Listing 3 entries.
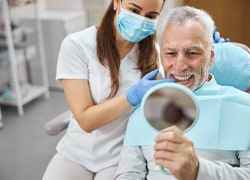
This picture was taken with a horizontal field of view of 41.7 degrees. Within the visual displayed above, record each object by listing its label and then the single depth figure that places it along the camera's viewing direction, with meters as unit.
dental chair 1.44
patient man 1.13
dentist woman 1.38
